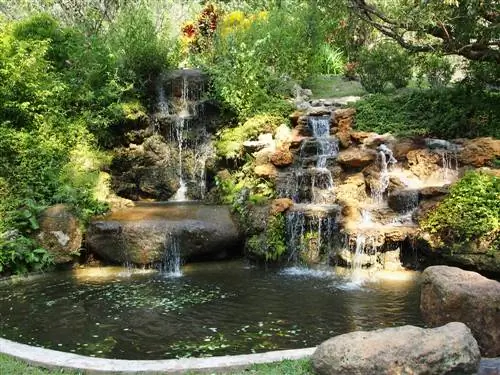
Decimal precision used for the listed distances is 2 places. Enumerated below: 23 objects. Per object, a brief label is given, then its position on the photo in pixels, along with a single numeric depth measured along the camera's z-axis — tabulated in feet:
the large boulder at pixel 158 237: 32.27
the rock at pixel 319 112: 42.82
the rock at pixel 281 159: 37.73
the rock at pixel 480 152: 33.76
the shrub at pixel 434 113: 39.01
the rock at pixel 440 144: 36.67
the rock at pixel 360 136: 38.95
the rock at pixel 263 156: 38.32
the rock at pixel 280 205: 33.55
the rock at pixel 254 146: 40.14
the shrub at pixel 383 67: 49.19
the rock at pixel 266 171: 36.93
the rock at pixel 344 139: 39.32
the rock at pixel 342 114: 42.16
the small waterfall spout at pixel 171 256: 32.30
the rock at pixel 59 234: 32.22
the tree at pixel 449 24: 34.55
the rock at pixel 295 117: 42.84
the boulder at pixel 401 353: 14.01
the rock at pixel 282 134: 40.60
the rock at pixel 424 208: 30.76
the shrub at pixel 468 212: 28.14
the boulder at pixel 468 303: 17.02
